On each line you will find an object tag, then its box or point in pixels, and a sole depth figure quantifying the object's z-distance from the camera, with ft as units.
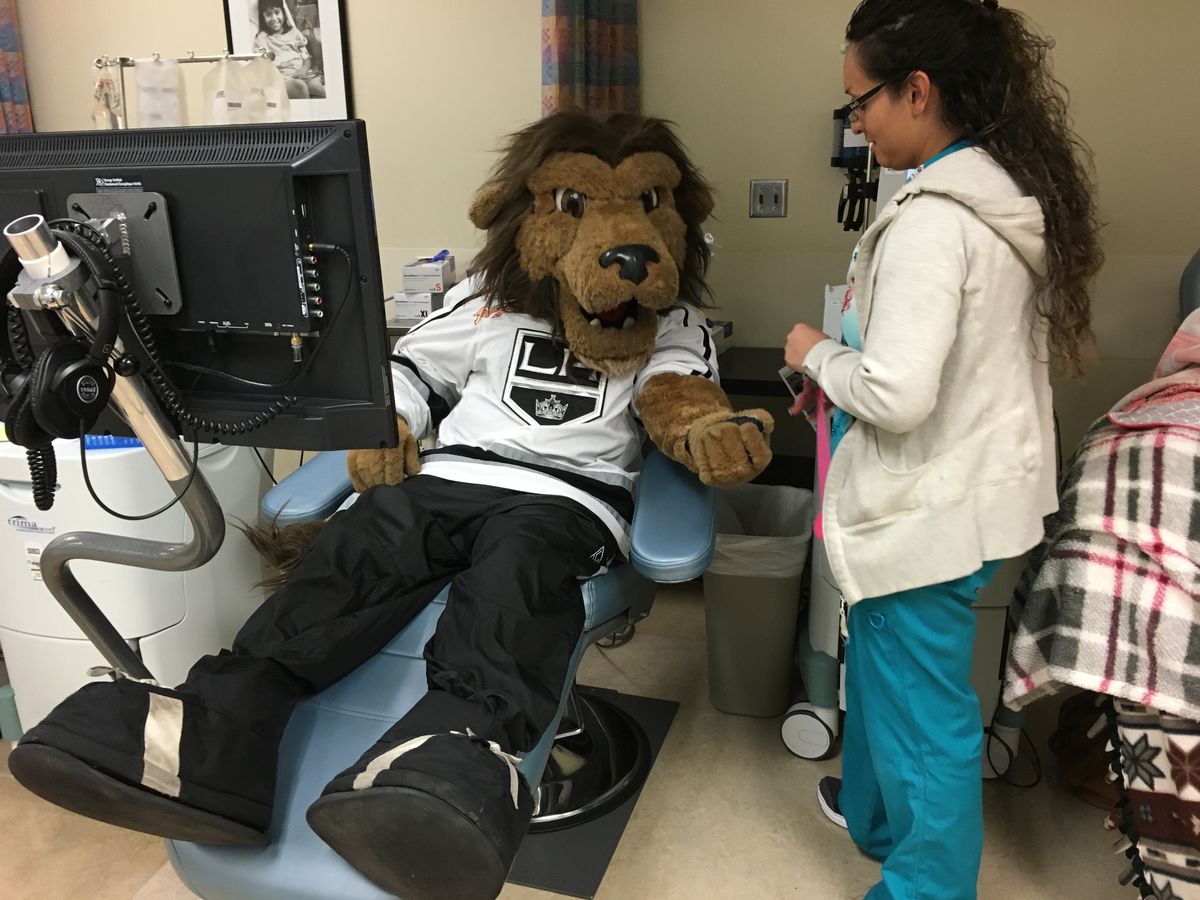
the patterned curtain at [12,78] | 8.80
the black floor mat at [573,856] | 4.82
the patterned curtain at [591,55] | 6.62
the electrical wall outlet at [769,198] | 7.48
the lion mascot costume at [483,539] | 3.12
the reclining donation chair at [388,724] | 3.30
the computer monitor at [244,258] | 2.91
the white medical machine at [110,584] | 5.20
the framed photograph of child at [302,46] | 8.38
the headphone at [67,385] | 2.78
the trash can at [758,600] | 5.78
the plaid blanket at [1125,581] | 3.84
